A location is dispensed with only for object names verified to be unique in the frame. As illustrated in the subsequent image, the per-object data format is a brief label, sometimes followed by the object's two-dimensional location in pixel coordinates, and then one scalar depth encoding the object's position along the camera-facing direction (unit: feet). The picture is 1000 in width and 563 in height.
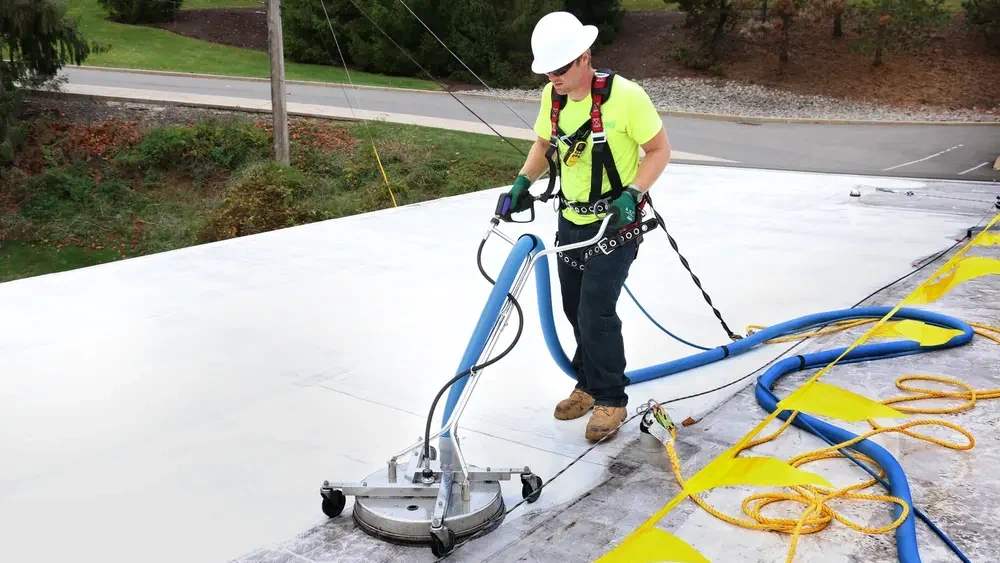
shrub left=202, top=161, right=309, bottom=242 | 36.88
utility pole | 41.32
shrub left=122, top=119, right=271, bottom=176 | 49.06
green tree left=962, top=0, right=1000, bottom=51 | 79.66
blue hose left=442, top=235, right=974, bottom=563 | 9.69
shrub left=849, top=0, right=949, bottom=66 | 79.05
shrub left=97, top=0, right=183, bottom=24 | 94.63
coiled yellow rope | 9.25
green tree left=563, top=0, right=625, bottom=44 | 87.56
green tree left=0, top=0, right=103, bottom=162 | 47.21
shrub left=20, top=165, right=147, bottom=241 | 45.21
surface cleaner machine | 9.21
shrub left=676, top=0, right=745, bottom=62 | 82.89
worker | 10.18
